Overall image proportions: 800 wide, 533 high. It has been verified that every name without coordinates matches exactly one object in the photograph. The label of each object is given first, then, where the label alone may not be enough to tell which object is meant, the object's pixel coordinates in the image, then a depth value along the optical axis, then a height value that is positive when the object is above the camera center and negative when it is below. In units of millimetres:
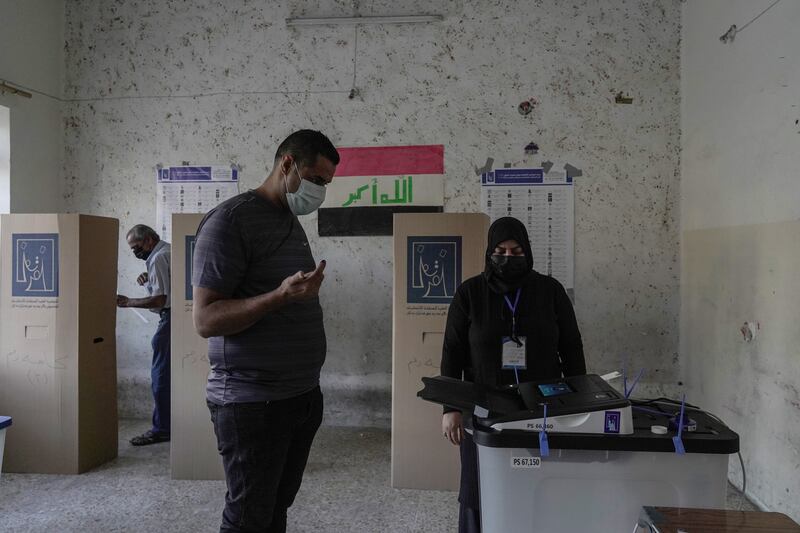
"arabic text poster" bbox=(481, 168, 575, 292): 3264 +327
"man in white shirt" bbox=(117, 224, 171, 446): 3146 -226
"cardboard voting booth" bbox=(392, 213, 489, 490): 2574 -263
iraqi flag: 3369 +484
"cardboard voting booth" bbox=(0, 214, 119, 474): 2742 -387
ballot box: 1091 -429
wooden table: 939 -450
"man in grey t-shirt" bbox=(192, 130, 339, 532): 1256 -166
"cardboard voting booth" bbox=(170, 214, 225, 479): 2688 -697
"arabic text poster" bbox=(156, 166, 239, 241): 3531 +483
